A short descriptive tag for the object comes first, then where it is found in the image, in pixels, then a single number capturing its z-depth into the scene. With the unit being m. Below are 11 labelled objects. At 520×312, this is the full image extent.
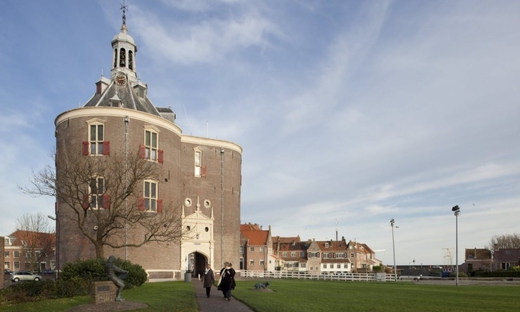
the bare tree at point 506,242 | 134.00
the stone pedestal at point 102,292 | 16.78
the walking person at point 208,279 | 22.75
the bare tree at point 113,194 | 32.66
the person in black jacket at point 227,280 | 21.23
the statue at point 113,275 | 17.44
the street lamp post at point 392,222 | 60.92
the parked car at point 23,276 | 49.64
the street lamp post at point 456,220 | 49.75
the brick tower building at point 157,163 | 40.53
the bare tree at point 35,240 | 70.38
